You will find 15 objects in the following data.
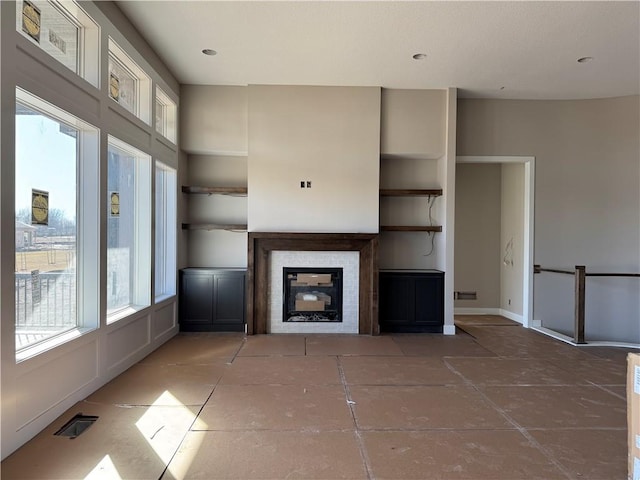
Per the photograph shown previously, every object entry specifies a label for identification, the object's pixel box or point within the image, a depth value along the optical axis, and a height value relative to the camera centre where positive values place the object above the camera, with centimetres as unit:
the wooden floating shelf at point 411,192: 578 +71
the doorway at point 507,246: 605 -12
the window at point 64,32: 265 +159
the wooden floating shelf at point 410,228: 579 +16
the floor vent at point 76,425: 264 -138
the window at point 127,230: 380 +7
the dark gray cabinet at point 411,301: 568 -94
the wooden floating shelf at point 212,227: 561 +15
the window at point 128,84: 379 +168
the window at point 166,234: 516 +3
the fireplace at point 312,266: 548 -53
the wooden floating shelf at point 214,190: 562 +69
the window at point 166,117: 514 +167
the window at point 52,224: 262 +8
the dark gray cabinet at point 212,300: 557 -93
